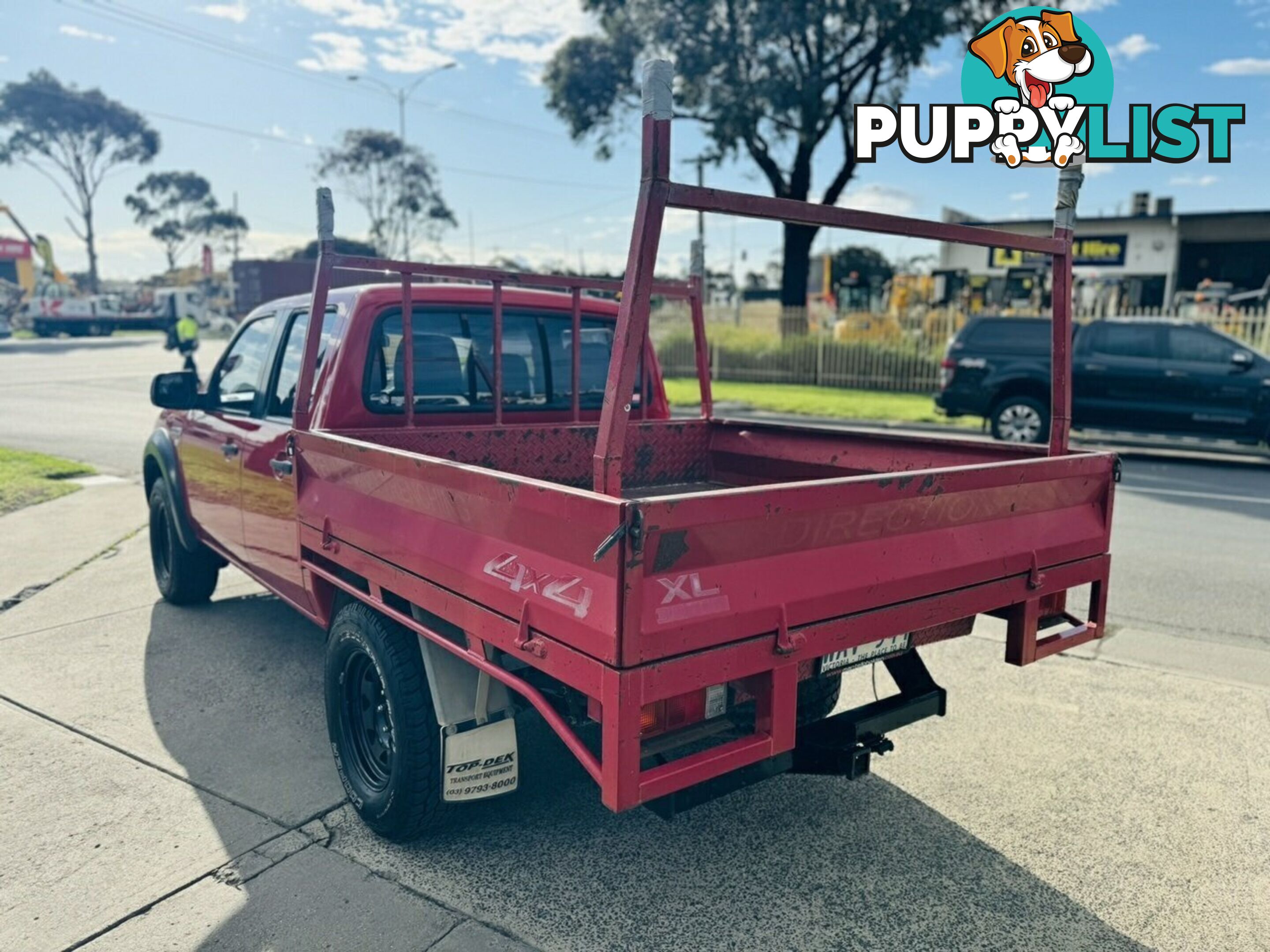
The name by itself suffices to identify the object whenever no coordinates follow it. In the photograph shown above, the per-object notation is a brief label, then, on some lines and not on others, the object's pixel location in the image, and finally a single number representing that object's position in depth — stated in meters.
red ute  2.29
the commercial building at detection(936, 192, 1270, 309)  30.62
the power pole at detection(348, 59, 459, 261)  51.22
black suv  12.06
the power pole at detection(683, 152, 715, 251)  25.31
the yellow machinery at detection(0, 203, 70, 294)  56.19
